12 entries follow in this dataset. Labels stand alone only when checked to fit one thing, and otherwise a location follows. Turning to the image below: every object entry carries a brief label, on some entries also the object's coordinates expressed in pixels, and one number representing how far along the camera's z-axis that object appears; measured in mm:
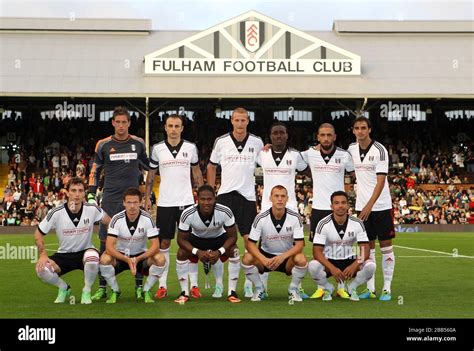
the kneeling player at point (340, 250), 8922
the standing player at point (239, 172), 9812
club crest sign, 31109
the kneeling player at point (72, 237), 8883
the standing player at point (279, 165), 9622
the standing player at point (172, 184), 9797
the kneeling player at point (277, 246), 8961
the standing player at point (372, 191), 9367
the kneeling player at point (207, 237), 8953
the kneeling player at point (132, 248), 8914
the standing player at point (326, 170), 9625
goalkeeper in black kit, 9781
